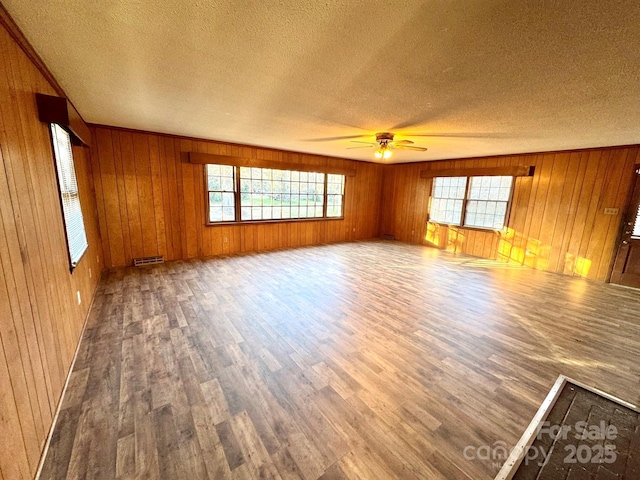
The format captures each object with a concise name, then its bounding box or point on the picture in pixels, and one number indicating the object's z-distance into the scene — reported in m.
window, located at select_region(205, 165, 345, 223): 5.39
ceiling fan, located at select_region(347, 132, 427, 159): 3.70
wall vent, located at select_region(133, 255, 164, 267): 4.64
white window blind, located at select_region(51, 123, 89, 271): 2.28
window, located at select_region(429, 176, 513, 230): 5.81
